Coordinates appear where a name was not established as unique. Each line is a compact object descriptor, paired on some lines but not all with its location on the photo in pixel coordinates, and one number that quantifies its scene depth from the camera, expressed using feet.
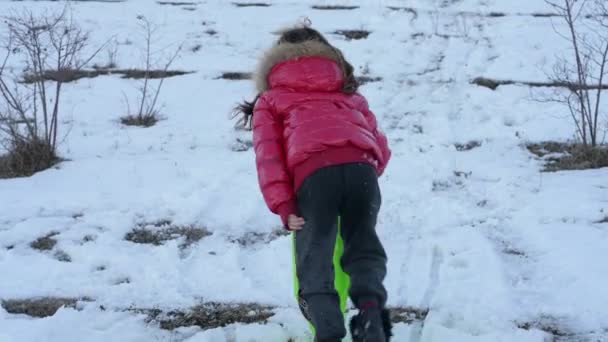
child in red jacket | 9.41
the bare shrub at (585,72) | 20.92
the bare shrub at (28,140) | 20.97
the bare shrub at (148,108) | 25.91
